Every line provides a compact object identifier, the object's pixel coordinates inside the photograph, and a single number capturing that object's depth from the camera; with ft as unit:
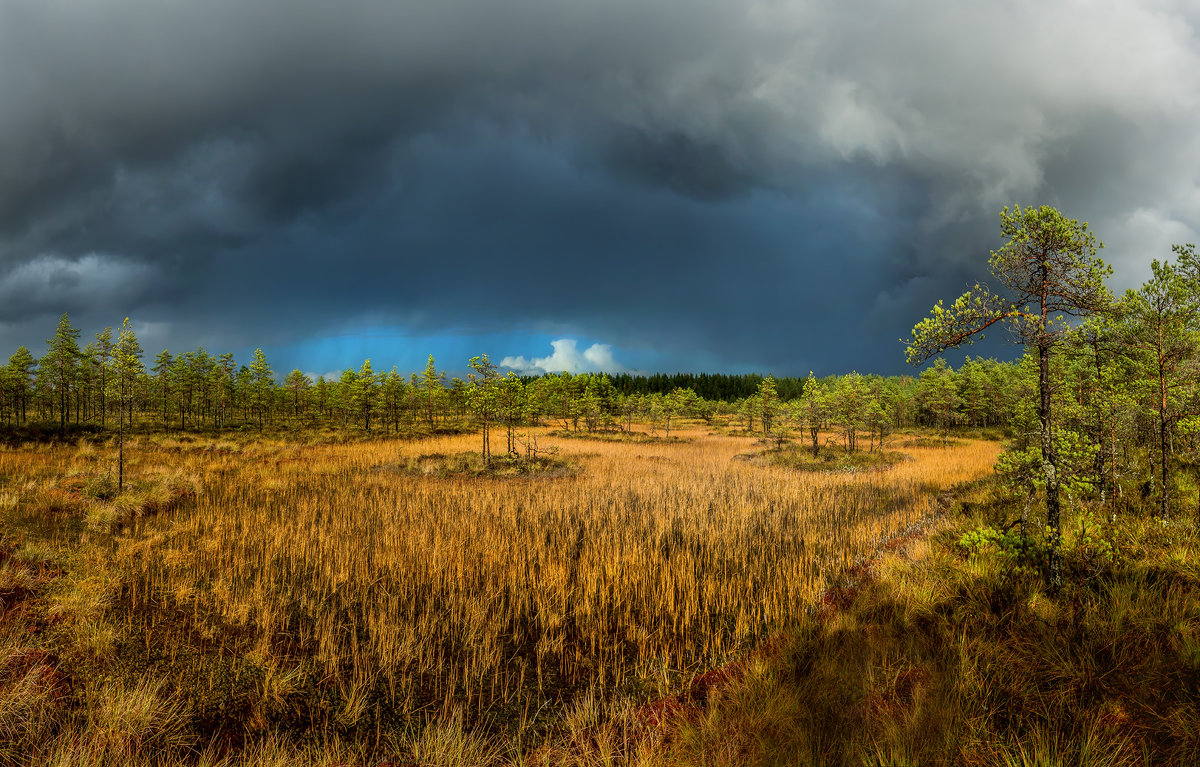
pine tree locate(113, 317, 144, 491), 45.29
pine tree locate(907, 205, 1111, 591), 16.79
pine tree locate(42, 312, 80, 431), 132.67
